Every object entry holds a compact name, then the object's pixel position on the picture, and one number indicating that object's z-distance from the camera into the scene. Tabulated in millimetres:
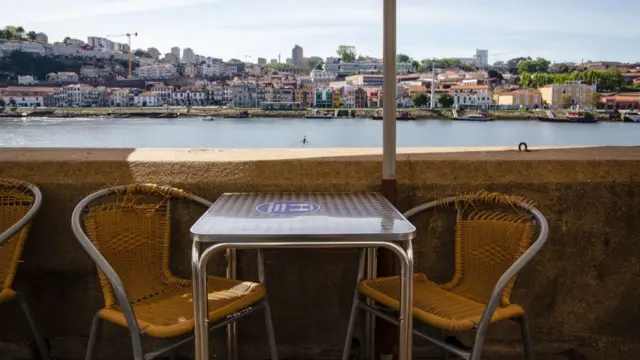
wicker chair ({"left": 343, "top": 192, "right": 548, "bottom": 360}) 1777
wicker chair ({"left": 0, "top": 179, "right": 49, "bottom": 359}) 2029
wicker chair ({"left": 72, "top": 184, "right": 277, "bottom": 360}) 1724
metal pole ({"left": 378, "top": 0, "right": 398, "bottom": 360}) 2125
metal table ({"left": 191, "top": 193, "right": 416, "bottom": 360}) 1502
